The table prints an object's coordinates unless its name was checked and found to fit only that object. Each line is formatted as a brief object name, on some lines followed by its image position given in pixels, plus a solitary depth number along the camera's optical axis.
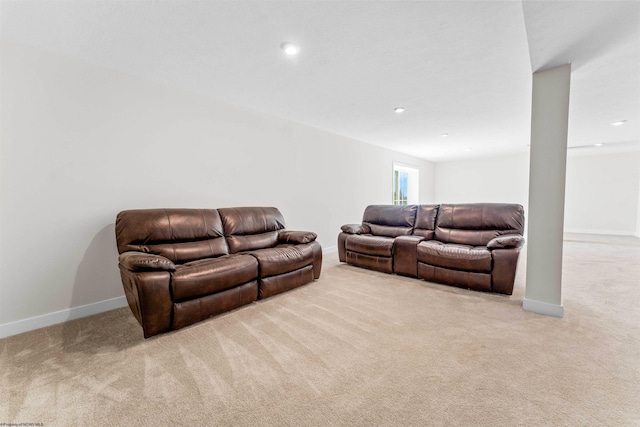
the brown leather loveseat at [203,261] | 2.01
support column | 2.22
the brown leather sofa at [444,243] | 2.83
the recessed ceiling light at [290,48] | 2.16
